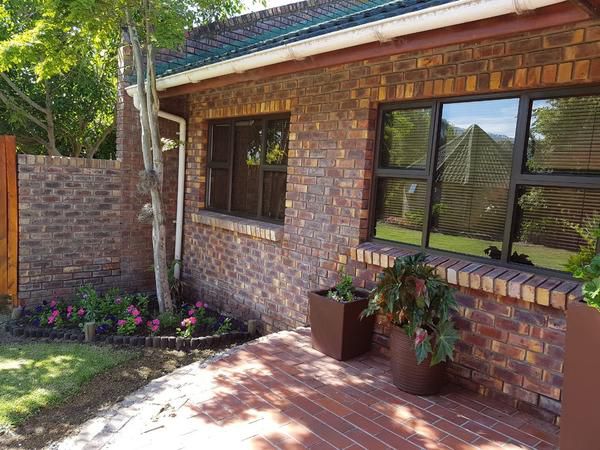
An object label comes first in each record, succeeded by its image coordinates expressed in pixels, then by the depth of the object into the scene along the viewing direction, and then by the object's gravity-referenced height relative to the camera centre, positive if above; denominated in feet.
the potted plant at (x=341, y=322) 12.39 -4.01
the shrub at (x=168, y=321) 17.47 -5.96
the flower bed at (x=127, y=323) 16.52 -6.15
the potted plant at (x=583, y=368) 7.23 -2.87
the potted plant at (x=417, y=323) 10.13 -3.20
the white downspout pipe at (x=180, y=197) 21.86 -1.27
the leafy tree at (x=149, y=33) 15.46 +5.05
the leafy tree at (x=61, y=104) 30.09 +4.51
